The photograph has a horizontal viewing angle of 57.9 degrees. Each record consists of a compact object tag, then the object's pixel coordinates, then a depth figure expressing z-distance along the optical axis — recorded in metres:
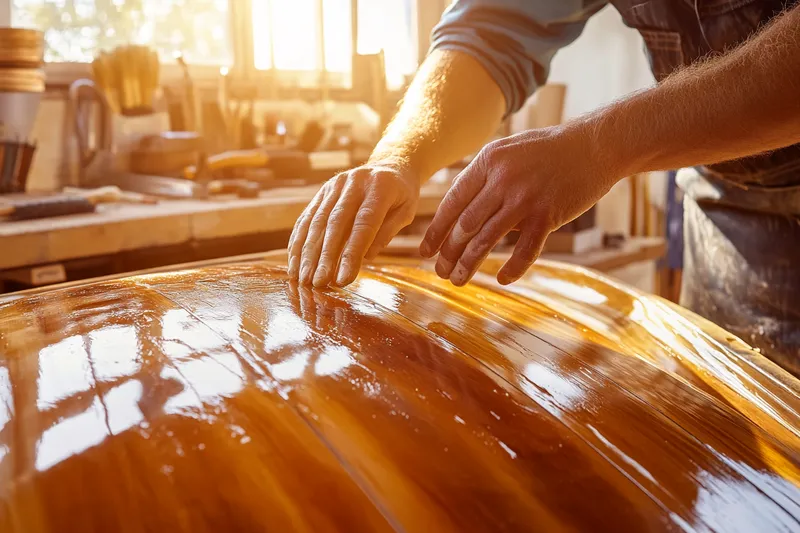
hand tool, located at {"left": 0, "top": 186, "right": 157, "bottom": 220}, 2.01
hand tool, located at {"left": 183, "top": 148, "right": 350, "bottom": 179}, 2.90
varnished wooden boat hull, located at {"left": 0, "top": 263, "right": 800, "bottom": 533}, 0.57
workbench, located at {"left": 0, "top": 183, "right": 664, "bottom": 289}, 1.87
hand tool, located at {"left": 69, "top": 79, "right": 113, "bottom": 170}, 2.83
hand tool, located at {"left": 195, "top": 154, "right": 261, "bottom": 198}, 2.56
